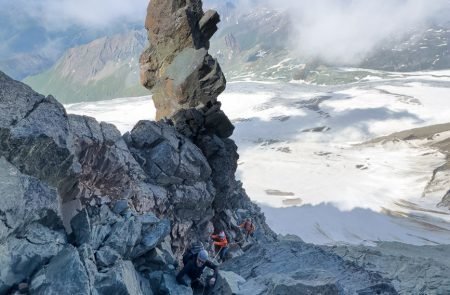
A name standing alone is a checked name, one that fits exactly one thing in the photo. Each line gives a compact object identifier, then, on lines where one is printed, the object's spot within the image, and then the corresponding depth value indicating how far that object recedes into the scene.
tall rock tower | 29.19
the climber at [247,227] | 29.17
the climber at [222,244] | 20.88
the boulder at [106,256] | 12.49
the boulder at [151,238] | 14.56
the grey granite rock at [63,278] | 10.79
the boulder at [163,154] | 22.14
